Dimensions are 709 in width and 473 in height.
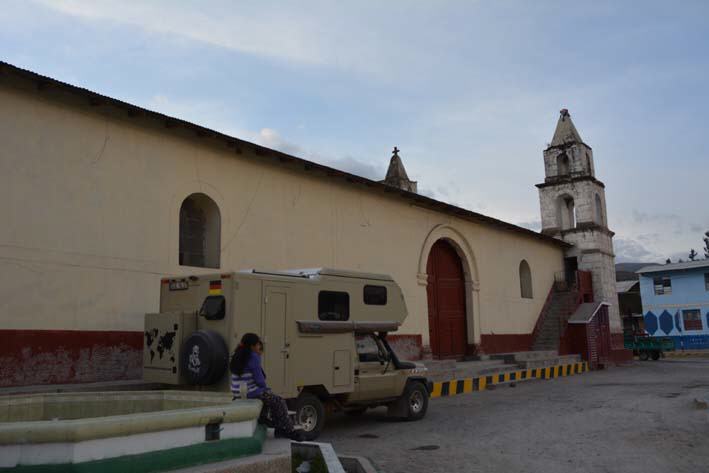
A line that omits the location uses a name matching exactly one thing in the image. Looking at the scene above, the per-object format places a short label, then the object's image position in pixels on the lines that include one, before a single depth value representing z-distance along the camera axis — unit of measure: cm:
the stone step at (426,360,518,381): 1624
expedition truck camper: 859
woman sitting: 730
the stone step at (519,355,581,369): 1992
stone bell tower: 2750
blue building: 4082
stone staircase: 2427
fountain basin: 325
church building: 979
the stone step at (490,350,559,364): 2027
